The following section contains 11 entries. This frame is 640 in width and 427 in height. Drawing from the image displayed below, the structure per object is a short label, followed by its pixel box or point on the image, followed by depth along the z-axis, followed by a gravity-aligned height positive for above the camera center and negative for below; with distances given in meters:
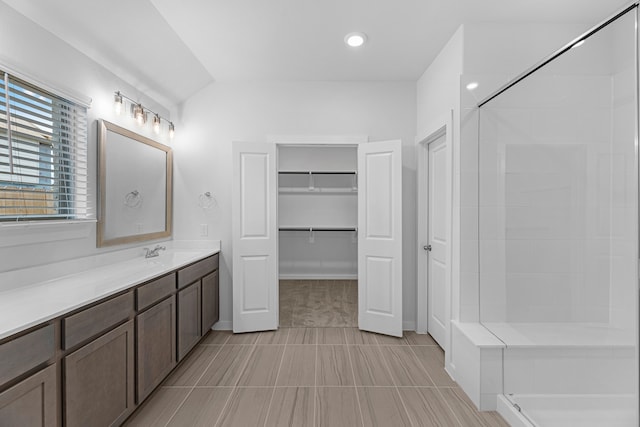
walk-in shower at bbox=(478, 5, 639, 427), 1.56 -0.11
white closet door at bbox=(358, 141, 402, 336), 3.39 -0.27
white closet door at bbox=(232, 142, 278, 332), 3.45 -0.24
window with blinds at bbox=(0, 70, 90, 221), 1.76 +0.33
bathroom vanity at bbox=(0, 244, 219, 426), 1.29 -0.64
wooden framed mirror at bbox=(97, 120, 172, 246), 2.54 +0.21
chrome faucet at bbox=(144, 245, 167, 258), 3.01 -0.37
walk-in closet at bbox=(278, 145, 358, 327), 5.88 -0.11
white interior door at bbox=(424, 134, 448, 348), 3.08 -0.29
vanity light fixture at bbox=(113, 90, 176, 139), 2.65 +0.88
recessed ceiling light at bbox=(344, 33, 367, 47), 2.76 +1.43
